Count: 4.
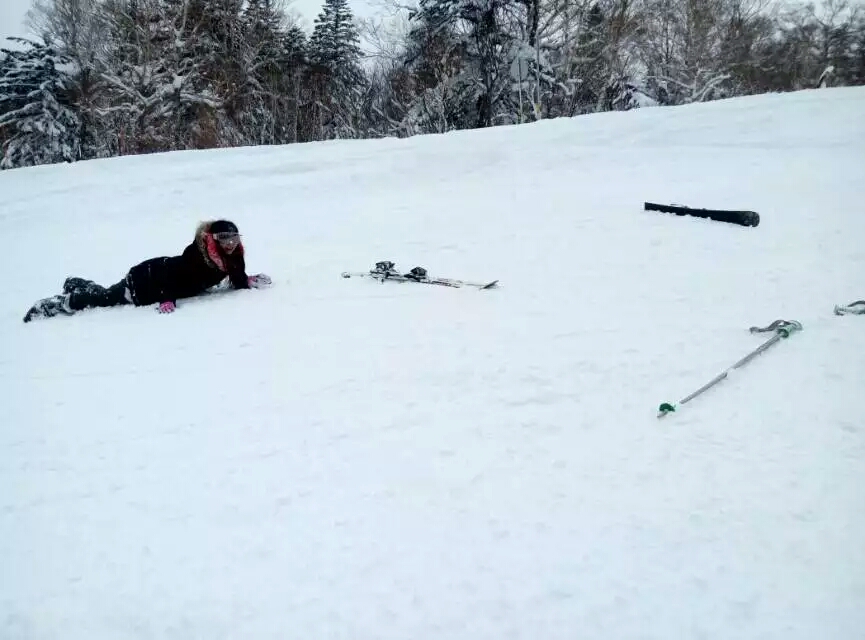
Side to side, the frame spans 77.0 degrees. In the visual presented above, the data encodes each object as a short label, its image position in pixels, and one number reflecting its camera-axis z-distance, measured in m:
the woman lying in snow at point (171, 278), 4.98
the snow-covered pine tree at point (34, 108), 20.27
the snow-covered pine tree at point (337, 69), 23.09
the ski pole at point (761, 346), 2.72
